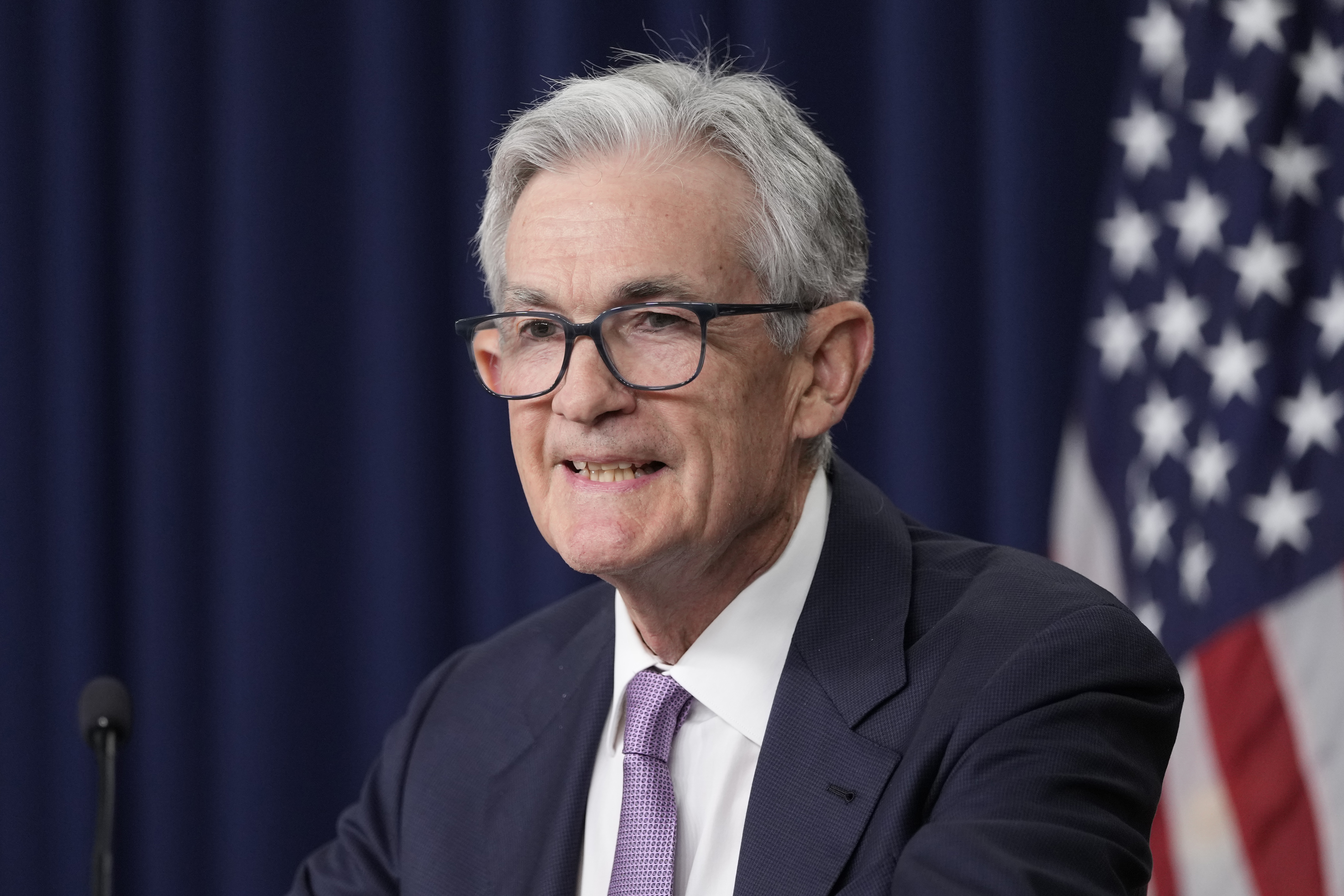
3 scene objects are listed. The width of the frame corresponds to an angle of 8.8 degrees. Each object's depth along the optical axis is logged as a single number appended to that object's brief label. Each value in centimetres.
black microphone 407
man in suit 406
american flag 453
